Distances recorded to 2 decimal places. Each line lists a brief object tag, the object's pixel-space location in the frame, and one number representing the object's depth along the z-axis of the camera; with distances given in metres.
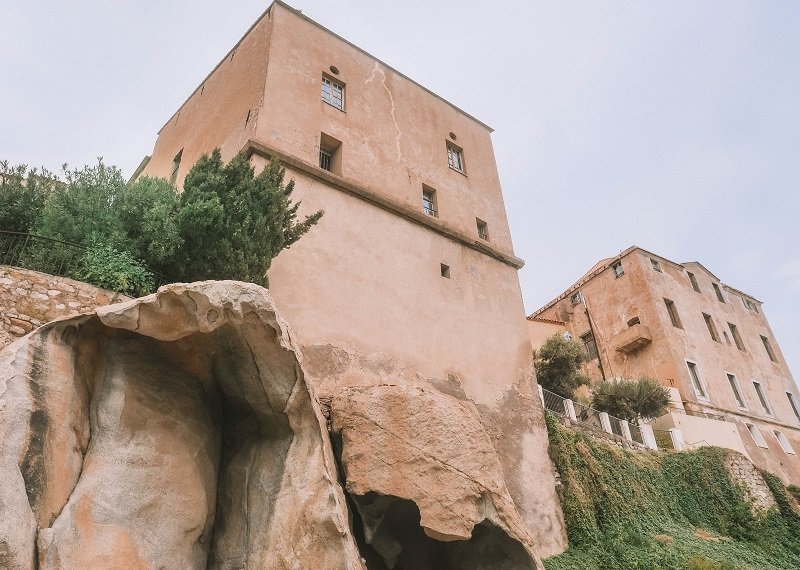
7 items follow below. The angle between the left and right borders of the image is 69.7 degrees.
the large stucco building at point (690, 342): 26.64
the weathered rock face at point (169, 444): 5.48
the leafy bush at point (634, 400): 22.39
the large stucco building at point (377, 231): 12.62
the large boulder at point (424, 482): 7.75
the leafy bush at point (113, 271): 8.90
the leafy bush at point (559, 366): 21.50
